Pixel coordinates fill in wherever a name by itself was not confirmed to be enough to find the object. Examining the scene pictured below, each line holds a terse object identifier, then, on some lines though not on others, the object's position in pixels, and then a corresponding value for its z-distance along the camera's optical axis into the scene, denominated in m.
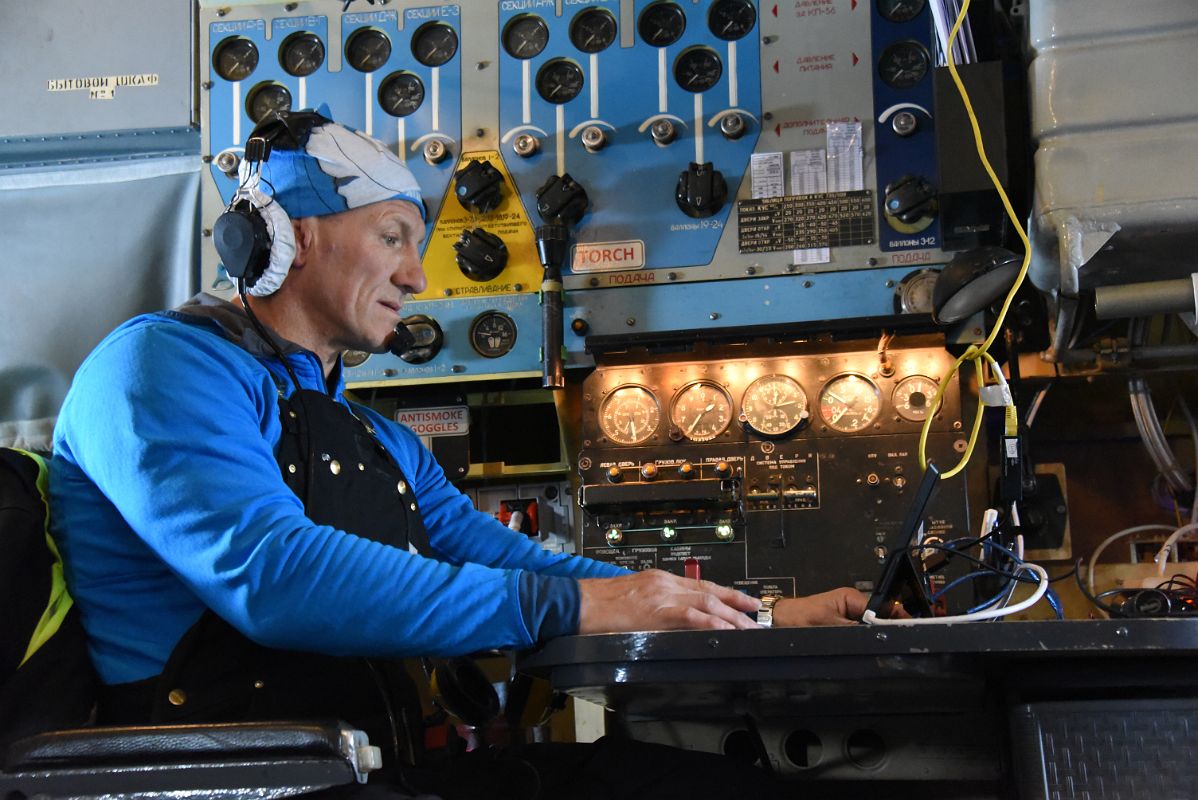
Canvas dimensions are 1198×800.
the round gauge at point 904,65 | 2.70
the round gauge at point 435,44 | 2.96
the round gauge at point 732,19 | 2.82
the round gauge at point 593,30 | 2.88
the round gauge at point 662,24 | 2.85
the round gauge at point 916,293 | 2.55
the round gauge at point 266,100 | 3.02
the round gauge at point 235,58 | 3.07
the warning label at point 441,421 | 2.87
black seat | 1.13
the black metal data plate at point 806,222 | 2.65
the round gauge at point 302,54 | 3.03
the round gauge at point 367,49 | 3.00
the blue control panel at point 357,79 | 2.93
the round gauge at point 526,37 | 2.91
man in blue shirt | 1.47
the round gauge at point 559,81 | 2.88
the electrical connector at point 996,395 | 1.76
